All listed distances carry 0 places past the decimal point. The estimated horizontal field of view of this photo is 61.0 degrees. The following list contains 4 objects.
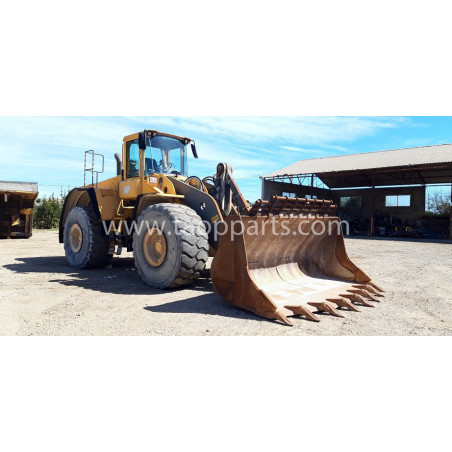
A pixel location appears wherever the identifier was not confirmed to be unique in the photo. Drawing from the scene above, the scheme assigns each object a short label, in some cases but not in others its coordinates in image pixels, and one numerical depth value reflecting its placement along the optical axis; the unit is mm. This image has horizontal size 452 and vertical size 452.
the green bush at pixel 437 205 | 26545
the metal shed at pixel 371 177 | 22891
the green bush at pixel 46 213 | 23281
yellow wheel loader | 4715
